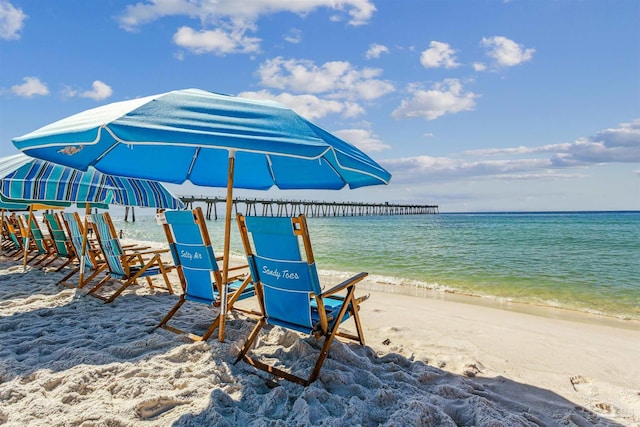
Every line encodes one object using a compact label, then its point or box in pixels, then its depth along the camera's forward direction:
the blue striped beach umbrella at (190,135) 2.08
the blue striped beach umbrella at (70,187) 4.79
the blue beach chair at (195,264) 3.12
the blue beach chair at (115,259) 4.40
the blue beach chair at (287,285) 2.58
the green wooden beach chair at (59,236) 5.91
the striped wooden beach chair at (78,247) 5.13
